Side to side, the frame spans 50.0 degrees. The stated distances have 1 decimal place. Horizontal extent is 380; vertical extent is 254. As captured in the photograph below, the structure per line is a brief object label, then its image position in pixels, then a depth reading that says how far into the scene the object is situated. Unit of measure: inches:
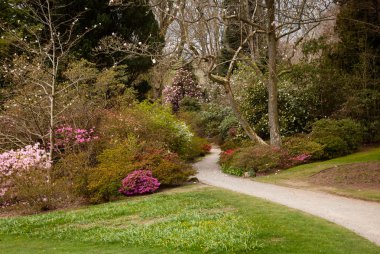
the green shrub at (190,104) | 1321.4
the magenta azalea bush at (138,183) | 569.6
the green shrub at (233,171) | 675.8
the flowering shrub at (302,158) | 677.9
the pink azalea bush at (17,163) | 534.3
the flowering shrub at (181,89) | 1402.6
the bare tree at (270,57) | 706.8
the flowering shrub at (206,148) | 1026.8
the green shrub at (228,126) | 992.6
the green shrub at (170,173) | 596.1
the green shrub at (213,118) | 1131.3
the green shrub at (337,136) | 712.4
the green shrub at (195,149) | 873.2
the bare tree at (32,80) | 650.8
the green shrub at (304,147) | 692.7
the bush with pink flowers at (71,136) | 644.1
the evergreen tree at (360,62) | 783.1
